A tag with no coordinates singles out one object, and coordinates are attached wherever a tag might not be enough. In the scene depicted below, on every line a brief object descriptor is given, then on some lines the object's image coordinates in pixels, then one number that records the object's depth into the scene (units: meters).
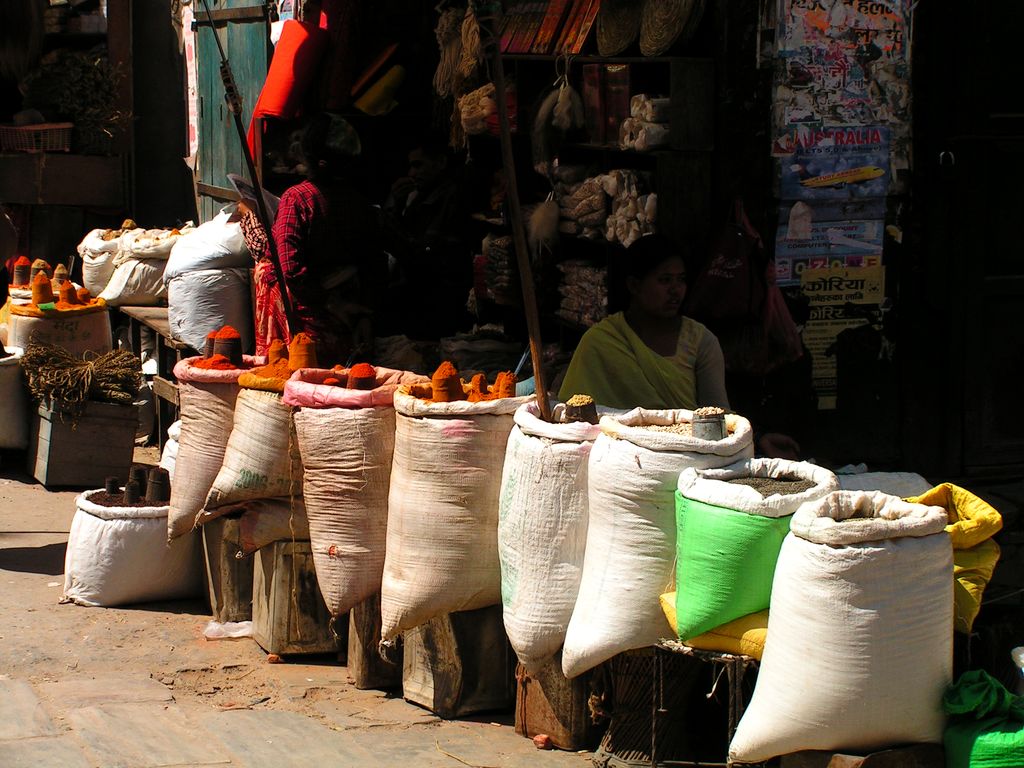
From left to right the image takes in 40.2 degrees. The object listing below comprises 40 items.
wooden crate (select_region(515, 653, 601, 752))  4.16
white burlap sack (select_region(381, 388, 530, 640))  4.22
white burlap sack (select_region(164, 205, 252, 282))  7.77
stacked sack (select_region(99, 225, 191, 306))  9.10
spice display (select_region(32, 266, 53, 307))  8.59
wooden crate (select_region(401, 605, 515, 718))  4.48
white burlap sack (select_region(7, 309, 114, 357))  8.48
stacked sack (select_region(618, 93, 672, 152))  5.32
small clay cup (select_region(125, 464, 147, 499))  5.82
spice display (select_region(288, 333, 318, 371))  5.06
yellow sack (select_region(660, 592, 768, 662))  3.46
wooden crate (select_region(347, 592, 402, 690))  4.76
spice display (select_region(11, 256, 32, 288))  9.14
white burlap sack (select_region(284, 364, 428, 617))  4.54
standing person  6.52
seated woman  4.73
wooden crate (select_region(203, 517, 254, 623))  5.36
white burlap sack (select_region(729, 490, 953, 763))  3.12
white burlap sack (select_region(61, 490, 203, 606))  5.64
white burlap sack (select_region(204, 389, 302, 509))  4.93
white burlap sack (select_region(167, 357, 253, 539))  5.32
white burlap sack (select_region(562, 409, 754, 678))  3.68
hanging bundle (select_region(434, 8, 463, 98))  7.14
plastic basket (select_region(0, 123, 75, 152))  10.84
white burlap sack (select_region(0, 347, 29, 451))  8.04
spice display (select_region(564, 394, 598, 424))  4.06
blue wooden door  8.21
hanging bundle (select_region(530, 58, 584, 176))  6.12
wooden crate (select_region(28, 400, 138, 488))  7.79
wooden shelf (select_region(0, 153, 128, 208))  10.88
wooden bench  7.95
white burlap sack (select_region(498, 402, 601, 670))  3.92
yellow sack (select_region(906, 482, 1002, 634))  3.49
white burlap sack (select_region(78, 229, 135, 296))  9.55
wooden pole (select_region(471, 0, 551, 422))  4.04
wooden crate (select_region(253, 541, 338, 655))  5.04
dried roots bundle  7.69
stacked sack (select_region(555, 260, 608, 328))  6.03
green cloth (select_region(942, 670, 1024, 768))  3.14
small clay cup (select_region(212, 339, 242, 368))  5.48
